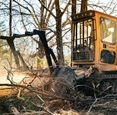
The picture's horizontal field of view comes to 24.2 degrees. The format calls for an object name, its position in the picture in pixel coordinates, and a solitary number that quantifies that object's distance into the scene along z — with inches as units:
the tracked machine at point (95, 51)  335.6
